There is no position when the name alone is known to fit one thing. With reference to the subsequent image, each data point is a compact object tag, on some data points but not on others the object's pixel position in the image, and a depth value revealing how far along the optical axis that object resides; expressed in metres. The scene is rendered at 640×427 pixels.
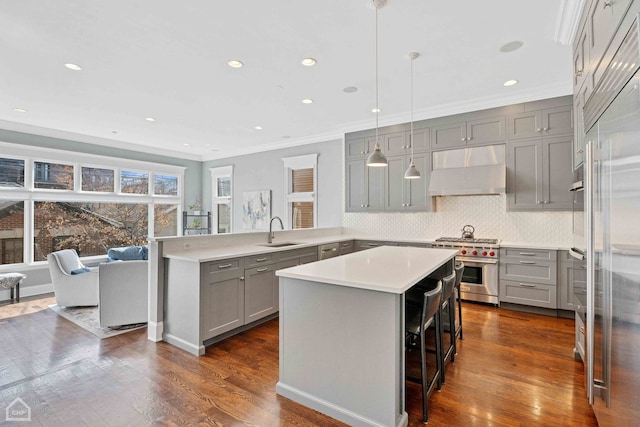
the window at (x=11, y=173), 5.10
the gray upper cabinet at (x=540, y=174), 3.97
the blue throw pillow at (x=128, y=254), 4.51
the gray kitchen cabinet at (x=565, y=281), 3.76
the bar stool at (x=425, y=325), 1.95
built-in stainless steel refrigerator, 1.20
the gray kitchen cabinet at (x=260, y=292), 3.42
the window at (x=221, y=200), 8.09
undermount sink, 4.15
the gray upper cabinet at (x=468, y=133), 4.43
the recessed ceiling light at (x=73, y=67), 3.30
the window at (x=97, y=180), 6.09
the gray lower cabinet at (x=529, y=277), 3.88
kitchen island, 1.83
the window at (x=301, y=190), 6.54
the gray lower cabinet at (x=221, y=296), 2.97
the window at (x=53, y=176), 5.46
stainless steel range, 4.20
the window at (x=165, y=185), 7.36
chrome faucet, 4.28
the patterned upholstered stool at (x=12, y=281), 4.53
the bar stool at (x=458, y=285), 2.89
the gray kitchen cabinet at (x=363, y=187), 5.43
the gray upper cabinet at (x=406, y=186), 4.97
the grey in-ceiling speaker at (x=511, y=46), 2.94
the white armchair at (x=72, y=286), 4.27
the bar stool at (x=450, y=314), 2.33
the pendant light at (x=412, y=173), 3.46
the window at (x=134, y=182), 6.69
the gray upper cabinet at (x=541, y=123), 3.97
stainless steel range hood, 4.29
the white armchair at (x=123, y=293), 3.51
